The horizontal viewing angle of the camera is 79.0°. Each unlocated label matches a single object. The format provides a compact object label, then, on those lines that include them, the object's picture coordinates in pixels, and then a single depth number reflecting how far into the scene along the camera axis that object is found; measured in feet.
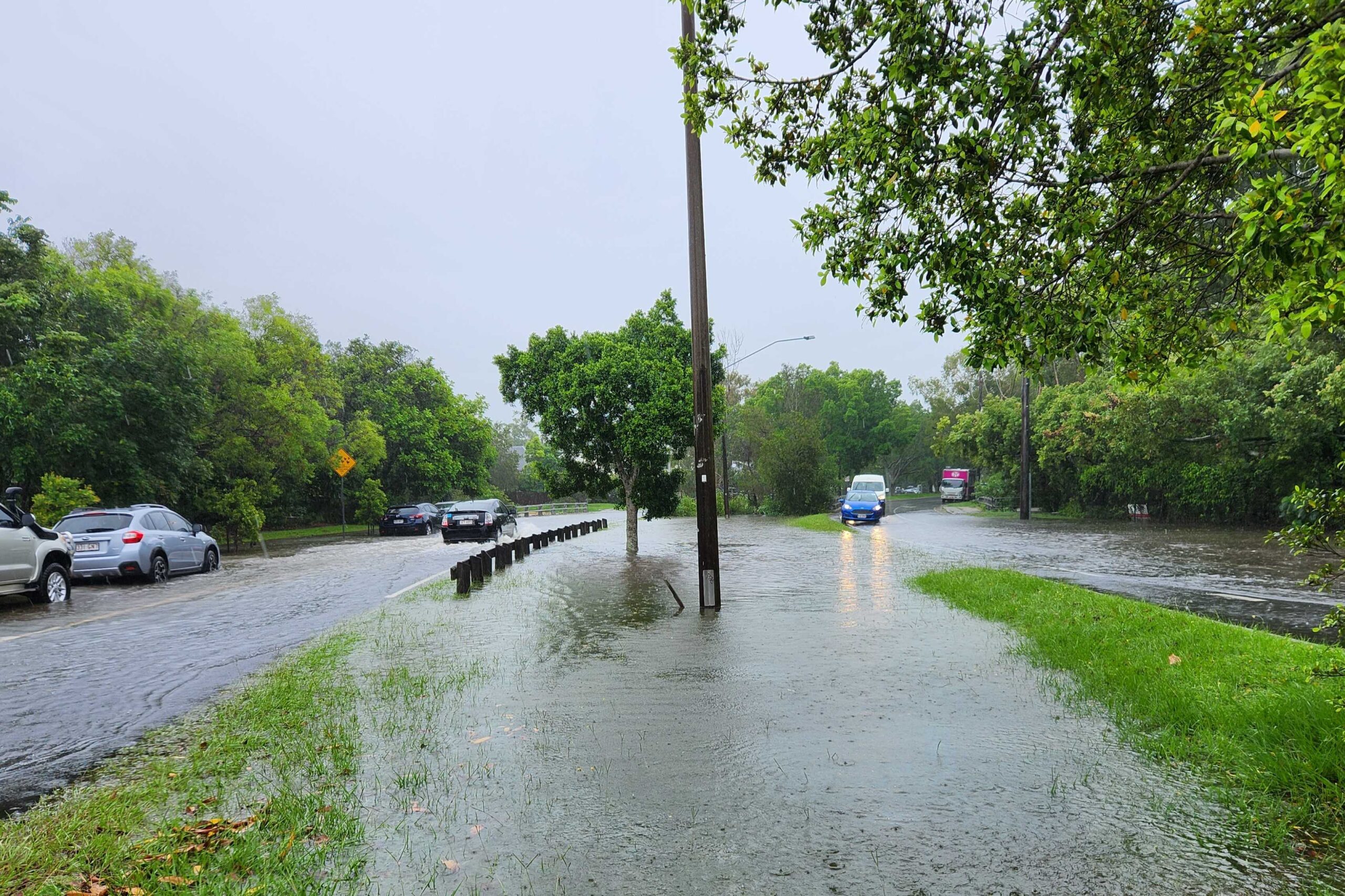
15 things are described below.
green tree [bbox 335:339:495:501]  163.63
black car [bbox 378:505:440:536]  120.16
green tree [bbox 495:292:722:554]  65.16
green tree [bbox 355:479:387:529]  143.74
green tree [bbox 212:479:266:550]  100.17
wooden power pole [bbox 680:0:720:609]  39.09
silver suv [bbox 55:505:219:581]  51.90
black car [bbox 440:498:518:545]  93.20
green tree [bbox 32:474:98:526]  66.69
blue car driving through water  123.13
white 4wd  39.60
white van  135.64
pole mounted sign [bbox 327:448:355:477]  125.90
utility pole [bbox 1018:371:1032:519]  136.87
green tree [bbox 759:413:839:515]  152.25
